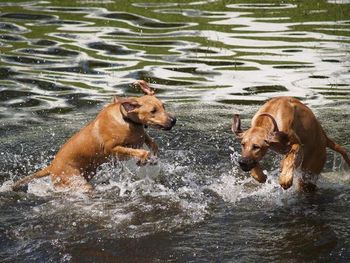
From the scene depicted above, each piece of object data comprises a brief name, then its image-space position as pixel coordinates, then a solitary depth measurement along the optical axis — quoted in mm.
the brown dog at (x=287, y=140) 16906
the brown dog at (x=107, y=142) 19281
